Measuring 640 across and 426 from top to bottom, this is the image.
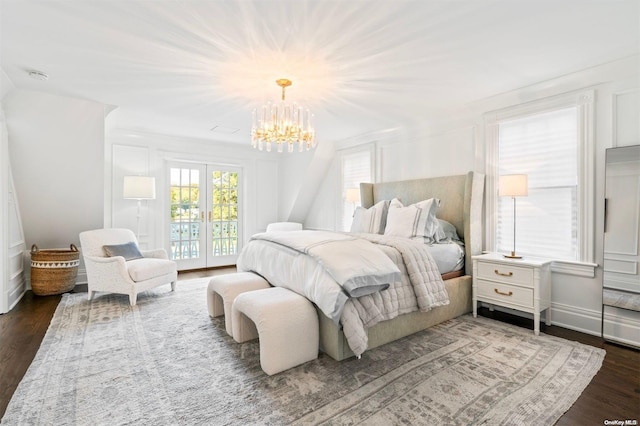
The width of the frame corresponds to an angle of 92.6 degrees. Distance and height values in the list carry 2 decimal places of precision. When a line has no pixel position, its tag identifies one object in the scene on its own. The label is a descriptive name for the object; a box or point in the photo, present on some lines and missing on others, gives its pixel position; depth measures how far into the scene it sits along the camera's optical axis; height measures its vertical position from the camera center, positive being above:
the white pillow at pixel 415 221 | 3.42 -0.13
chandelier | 3.10 +0.81
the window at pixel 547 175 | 2.85 +0.37
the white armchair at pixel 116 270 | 3.50 -0.72
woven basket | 3.85 -0.81
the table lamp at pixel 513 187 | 2.98 +0.24
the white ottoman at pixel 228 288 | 2.76 -0.75
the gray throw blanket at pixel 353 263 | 2.14 -0.39
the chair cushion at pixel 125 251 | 3.77 -0.53
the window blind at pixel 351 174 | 5.27 +0.65
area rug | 1.67 -1.12
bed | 2.29 -0.49
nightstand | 2.78 -0.70
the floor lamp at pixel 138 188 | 4.52 +0.30
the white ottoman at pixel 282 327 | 2.07 -0.82
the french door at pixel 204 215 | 5.70 -0.12
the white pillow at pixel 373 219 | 4.08 -0.13
